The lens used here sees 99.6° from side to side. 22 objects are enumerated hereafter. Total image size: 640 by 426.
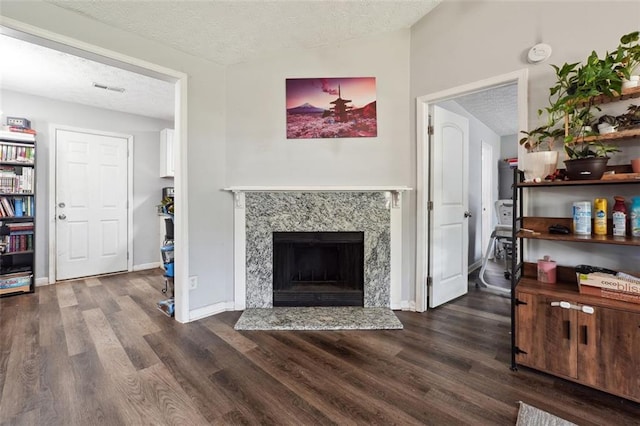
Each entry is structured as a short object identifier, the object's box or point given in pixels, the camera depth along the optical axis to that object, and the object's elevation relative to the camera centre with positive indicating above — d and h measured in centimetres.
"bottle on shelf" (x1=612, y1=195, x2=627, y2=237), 154 -3
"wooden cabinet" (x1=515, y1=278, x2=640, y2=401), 141 -70
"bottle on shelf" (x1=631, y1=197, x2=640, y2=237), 150 -2
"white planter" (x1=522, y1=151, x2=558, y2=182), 170 +32
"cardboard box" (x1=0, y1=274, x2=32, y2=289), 309 -81
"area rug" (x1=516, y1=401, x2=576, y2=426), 131 -102
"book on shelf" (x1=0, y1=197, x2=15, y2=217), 321 +5
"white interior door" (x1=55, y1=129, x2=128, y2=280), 375 +12
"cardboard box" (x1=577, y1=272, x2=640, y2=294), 147 -39
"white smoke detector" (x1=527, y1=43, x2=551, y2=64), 184 +111
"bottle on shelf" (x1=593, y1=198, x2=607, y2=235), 159 -2
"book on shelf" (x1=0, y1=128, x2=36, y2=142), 317 +92
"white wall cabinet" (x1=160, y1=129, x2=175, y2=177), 436 +95
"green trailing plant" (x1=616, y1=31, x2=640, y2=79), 141 +85
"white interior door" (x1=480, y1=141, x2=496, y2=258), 488 +37
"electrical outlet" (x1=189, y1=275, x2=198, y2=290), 251 -66
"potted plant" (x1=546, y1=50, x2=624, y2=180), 146 +65
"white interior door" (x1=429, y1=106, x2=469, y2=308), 273 +6
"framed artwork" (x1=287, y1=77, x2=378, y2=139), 270 +105
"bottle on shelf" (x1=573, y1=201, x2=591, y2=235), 163 -3
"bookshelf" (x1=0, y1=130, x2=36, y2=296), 318 +0
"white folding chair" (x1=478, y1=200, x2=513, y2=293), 322 -29
